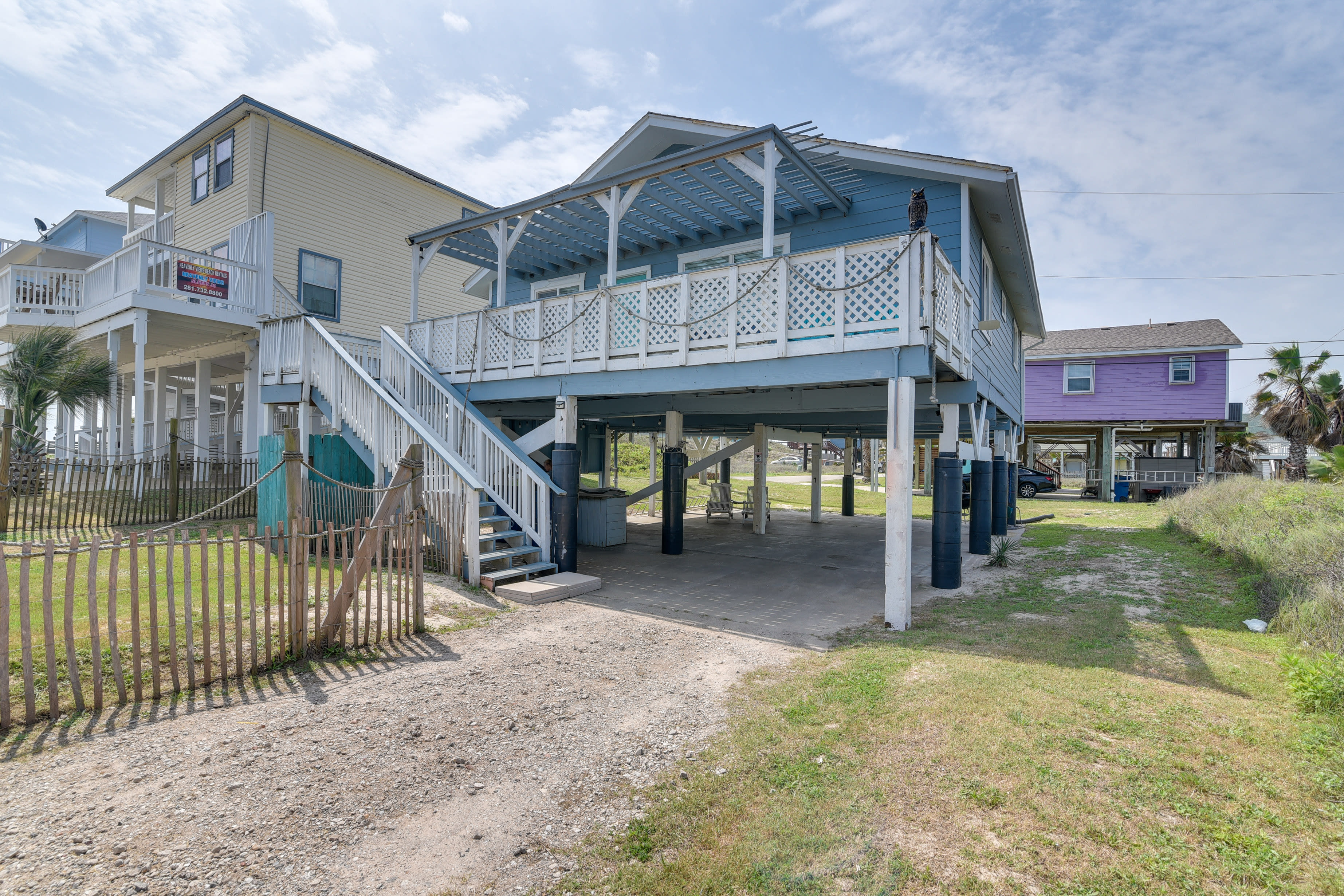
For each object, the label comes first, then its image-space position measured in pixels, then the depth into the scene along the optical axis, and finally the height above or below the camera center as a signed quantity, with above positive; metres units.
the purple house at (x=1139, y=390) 26.75 +3.27
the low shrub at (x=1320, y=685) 4.76 -1.60
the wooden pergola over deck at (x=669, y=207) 9.26 +4.57
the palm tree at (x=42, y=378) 15.20 +1.65
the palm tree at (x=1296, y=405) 24.05 +2.37
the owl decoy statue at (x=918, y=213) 7.90 +3.01
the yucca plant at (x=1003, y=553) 12.24 -1.89
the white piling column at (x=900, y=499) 7.71 -0.44
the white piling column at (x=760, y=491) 17.70 -0.86
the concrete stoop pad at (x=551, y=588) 8.69 -1.82
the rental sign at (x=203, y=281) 14.19 +3.73
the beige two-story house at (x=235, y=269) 14.62 +4.64
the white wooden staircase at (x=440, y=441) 9.27 +0.21
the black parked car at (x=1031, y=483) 32.59 -0.91
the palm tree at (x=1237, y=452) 30.72 +0.75
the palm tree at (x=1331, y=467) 14.98 +0.05
